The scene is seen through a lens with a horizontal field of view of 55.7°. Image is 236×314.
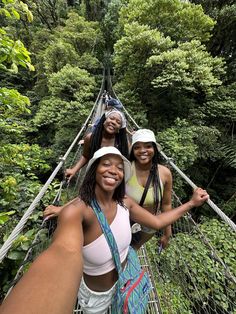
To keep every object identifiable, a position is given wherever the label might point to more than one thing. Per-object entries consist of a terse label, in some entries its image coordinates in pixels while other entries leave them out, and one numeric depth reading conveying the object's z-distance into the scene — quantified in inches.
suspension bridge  40.8
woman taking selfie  11.3
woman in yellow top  33.1
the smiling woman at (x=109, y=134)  46.5
